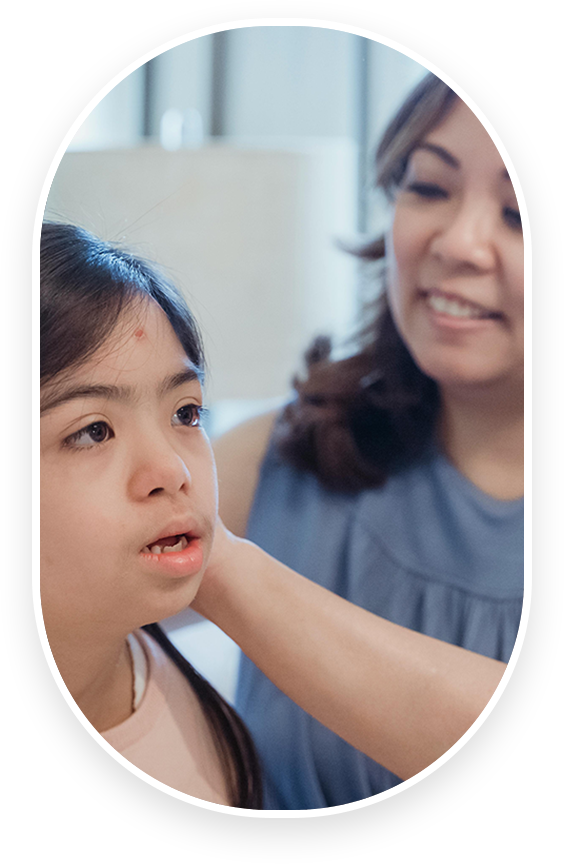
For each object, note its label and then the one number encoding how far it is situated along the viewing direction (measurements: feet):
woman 2.67
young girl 2.44
